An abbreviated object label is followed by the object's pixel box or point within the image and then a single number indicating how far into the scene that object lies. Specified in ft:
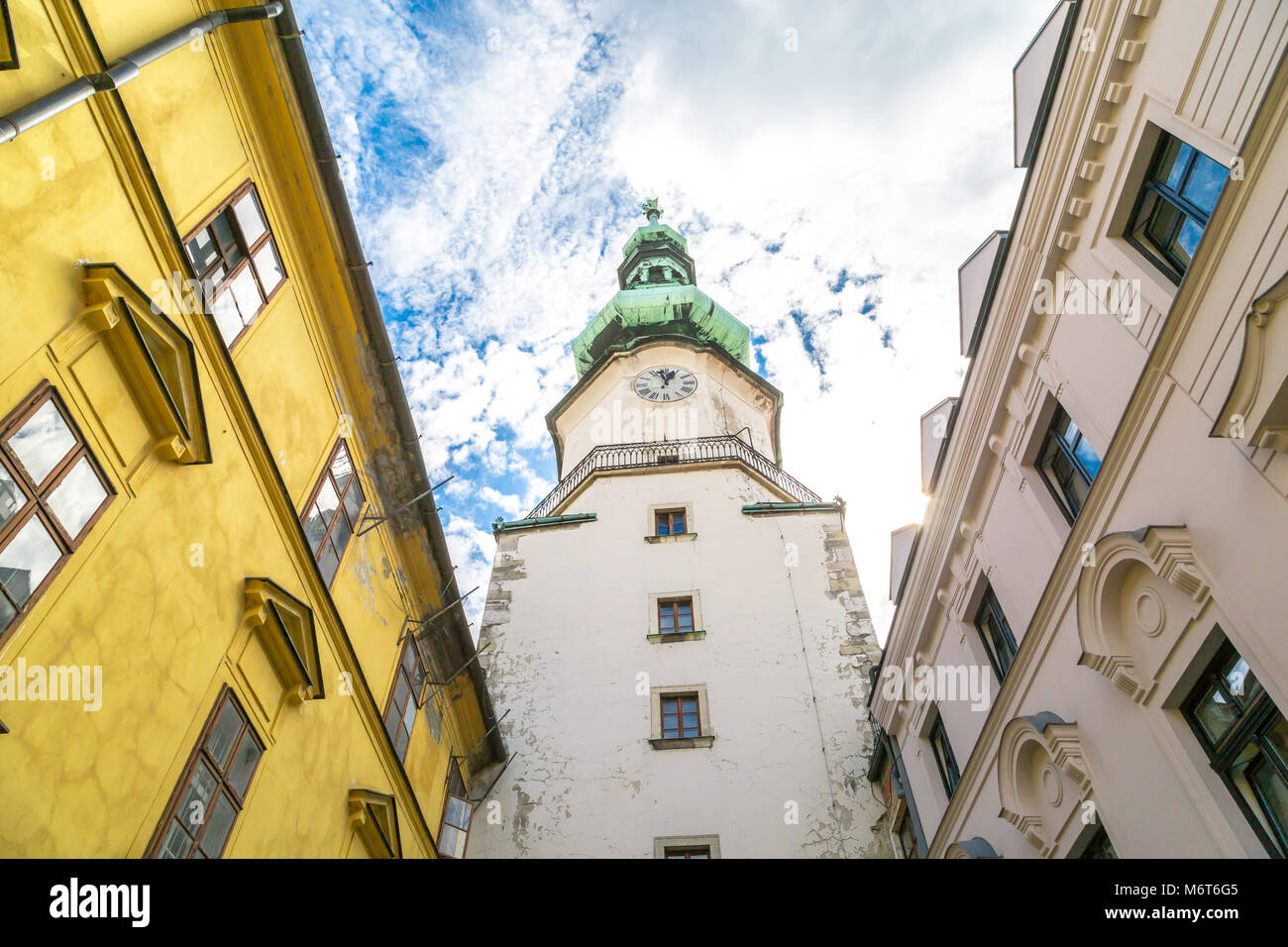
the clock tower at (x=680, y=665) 48.62
